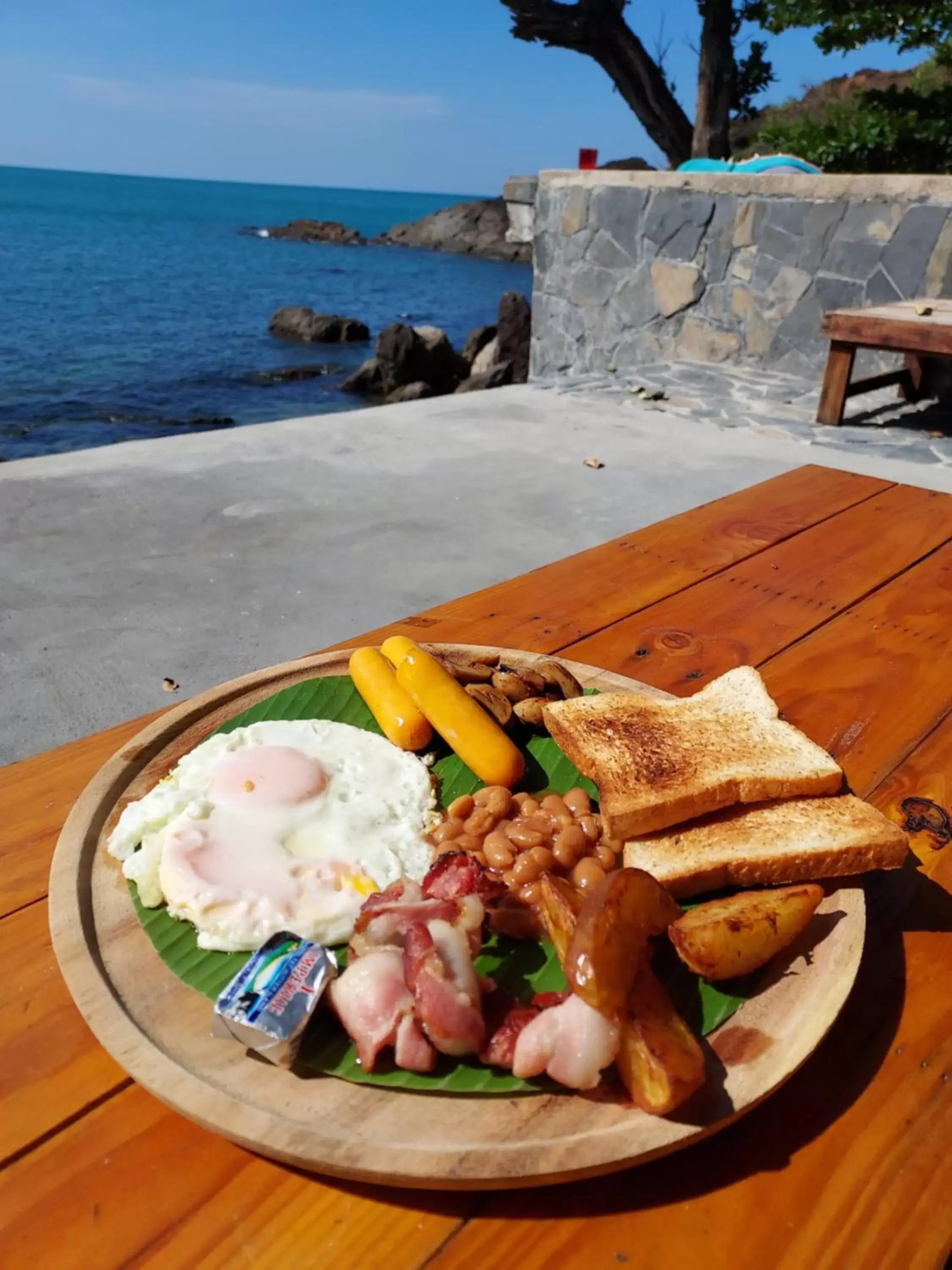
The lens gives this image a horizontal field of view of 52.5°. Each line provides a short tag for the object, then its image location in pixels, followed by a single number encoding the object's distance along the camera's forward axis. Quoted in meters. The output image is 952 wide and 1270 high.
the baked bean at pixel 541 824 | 0.41
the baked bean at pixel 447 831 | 0.40
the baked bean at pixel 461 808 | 0.42
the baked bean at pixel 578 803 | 0.43
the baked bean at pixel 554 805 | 0.42
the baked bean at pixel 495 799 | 0.42
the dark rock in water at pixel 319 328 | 21.64
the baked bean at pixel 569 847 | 0.40
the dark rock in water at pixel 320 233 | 57.90
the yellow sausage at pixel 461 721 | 0.45
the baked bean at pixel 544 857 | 0.38
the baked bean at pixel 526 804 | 0.42
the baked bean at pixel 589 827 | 0.41
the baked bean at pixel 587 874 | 0.38
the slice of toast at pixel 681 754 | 0.41
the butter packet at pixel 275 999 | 0.29
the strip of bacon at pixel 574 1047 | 0.29
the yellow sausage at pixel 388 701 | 0.47
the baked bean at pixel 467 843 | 0.40
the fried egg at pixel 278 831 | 0.35
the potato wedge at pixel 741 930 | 0.33
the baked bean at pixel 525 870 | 0.37
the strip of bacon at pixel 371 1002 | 0.30
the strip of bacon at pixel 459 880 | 0.35
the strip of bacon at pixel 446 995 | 0.29
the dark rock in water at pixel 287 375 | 17.53
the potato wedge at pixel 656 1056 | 0.28
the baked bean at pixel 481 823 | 0.41
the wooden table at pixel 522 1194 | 0.27
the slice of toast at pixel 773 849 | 0.38
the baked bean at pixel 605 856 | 0.40
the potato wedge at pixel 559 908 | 0.32
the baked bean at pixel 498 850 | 0.38
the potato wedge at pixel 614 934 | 0.29
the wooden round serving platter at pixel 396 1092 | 0.27
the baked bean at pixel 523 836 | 0.40
